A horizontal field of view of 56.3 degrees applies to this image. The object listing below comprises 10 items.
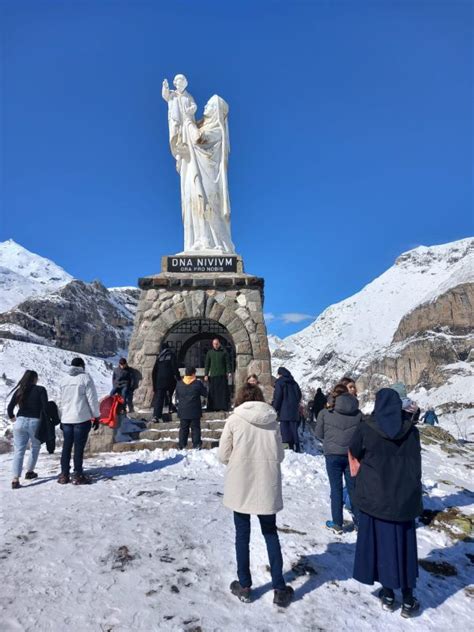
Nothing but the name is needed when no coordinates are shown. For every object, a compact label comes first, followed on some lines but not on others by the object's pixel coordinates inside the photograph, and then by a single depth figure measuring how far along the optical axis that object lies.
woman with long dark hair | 6.19
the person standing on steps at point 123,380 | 10.15
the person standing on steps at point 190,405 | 8.12
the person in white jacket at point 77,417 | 6.23
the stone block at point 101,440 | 8.66
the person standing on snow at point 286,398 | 8.49
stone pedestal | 11.47
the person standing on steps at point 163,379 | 9.92
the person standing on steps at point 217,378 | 10.16
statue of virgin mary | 13.41
